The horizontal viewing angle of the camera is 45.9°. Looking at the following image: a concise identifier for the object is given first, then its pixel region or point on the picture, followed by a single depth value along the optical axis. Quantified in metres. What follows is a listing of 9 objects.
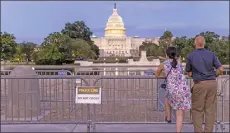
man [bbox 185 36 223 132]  4.96
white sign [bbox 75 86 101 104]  5.73
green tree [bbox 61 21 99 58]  54.90
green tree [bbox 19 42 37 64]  56.47
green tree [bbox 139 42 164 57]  63.88
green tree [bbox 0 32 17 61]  41.25
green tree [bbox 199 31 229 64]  37.63
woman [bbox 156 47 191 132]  5.07
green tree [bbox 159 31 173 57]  64.79
